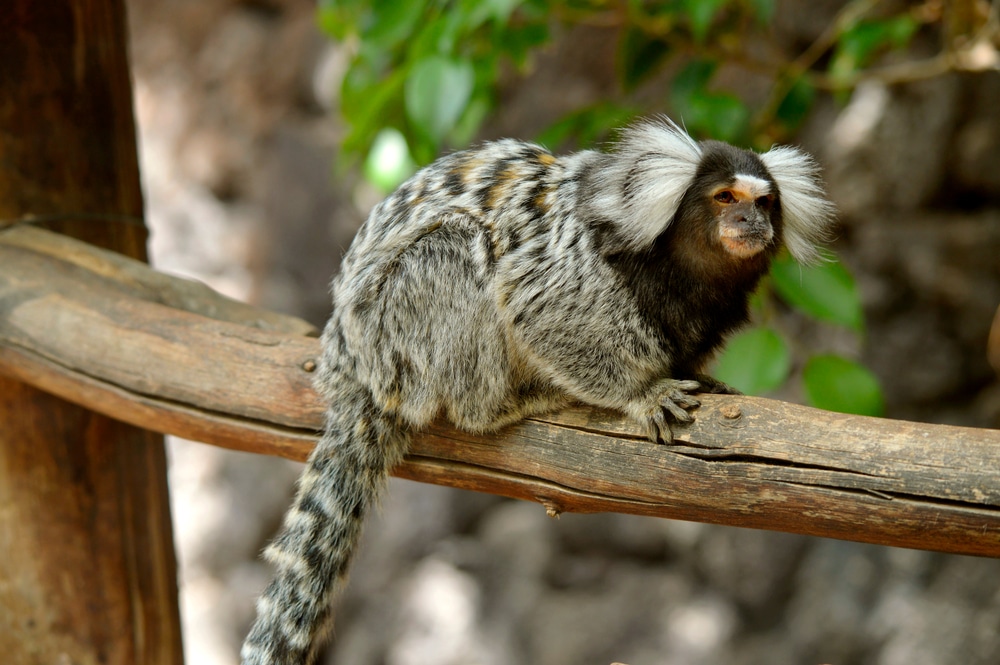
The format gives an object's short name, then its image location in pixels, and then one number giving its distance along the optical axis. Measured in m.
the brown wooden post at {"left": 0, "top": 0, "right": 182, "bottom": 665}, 5.09
